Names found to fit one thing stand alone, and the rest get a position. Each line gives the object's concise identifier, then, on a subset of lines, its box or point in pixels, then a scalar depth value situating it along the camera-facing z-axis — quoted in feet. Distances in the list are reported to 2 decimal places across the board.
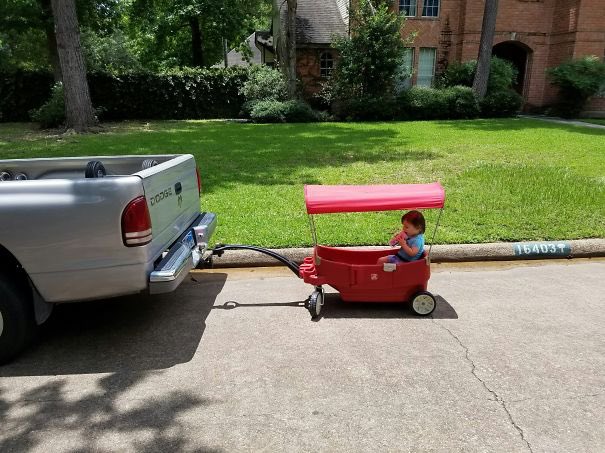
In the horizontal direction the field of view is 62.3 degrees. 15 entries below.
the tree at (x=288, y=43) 70.54
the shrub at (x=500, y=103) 68.80
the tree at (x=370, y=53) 66.95
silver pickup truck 10.98
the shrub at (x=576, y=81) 69.31
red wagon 13.65
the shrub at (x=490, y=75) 71.10
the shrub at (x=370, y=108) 67.72
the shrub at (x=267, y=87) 73.26
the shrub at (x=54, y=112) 66.39
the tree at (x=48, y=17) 74.49
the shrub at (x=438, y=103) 67.72
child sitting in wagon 14.06
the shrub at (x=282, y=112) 67.67
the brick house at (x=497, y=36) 73.77
